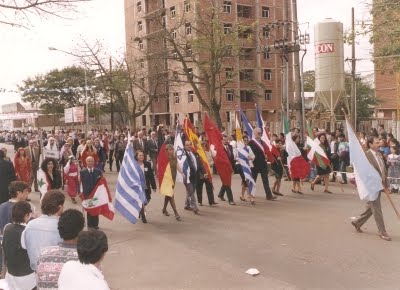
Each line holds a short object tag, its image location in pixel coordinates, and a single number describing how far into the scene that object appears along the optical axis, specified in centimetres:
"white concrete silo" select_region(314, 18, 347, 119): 3017
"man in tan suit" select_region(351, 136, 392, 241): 878
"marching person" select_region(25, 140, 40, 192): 1594
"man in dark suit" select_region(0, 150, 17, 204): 1019
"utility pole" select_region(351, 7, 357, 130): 2755
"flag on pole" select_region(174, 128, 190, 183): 1188
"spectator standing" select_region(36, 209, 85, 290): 351
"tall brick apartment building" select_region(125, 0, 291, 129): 4691
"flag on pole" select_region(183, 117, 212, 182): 1256
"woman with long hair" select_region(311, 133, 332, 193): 1460
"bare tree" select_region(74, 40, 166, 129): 4012
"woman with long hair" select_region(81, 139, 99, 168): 1441
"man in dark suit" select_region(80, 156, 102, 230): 1002
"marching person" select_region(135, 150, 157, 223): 1113
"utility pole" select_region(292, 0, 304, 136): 1934
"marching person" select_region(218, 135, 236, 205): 1303
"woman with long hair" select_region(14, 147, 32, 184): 1359
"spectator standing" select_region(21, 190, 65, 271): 416
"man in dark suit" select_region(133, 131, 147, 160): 1814
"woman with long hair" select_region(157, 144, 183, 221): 1120
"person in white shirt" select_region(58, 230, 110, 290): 312
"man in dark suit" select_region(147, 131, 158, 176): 1961
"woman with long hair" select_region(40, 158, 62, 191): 1056
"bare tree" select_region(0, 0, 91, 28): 1189
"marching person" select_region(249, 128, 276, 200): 1343
